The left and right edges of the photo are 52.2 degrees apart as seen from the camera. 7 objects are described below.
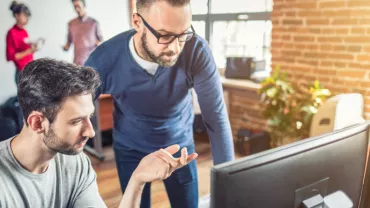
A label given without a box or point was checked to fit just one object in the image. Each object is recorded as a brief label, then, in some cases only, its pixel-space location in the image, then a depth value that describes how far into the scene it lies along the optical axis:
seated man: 1.12
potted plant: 3.16
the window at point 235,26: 4.20
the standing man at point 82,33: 4.38
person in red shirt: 4.21
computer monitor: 0.78
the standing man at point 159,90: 1.49
